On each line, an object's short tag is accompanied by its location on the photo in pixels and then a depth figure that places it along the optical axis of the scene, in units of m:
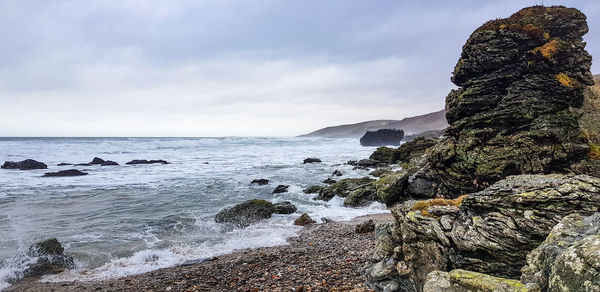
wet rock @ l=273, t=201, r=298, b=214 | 17.56
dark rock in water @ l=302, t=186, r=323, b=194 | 24.02
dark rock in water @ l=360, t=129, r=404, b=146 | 93.88
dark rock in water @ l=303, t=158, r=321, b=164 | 47.28
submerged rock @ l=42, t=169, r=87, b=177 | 33.83
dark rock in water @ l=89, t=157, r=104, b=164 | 48.03
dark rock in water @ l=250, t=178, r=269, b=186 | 28.67
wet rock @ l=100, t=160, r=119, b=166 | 46.69
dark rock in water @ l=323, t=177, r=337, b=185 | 27.93
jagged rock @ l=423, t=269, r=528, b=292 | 3.92
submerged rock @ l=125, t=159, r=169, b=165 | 49.00
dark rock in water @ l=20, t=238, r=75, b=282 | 10.17
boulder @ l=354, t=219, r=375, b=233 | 12.81
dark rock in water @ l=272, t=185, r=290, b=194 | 24.54
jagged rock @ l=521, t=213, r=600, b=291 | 3.09
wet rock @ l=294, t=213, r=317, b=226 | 15.53
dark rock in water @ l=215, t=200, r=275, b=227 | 15.95
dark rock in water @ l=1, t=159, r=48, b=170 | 40.03
